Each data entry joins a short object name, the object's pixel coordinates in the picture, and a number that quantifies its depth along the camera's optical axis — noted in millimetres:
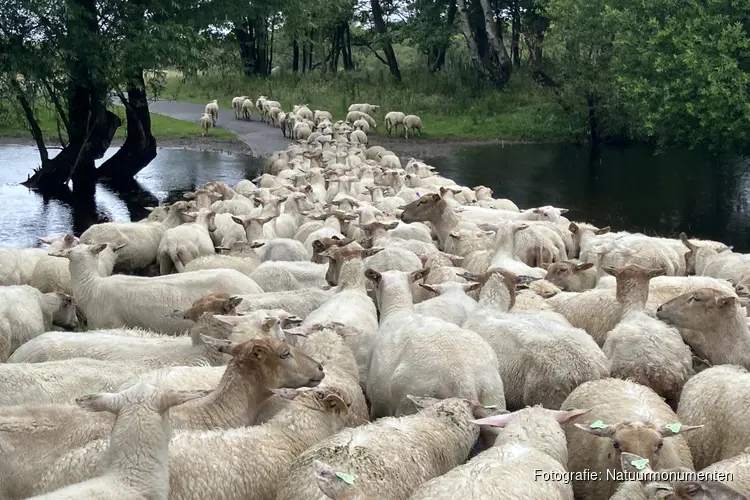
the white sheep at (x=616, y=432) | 4133
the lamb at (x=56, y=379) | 5043
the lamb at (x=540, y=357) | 5379
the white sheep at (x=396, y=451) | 4020
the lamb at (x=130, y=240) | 9938
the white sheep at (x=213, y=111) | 27462
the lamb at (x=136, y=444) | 3744
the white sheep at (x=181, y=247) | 9570
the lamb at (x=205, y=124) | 25500
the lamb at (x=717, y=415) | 4707
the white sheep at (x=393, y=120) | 26734
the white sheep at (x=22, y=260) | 8477
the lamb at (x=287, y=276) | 8125
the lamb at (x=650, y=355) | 5523
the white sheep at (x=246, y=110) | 30148
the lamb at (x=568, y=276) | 8328
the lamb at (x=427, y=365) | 5152
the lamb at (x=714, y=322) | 5930
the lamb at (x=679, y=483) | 3488
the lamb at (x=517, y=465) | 3771
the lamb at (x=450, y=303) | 6566
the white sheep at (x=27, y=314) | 6562
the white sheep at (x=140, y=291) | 7211
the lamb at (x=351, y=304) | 6291
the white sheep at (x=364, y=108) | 28781
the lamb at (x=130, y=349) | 5793
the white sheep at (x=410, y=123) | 26344
